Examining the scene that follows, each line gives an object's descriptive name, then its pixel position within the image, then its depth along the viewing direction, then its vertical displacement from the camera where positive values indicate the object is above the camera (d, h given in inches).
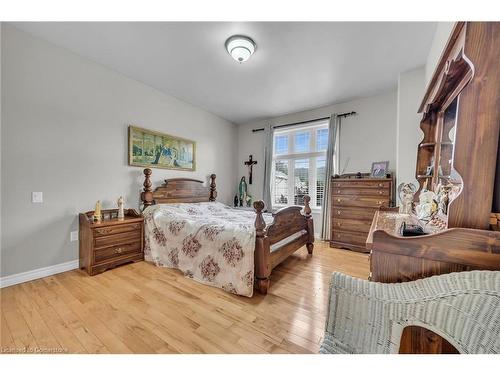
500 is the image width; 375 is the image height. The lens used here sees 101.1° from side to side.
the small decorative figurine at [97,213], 100.3 -18.5
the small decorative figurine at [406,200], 76.0 -5.8
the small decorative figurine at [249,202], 193.5 -20.8
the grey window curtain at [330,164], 154.7 +13.9
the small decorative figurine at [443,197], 47.3 -2.8
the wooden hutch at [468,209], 30.6 -3.6
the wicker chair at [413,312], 26.0 -18.3
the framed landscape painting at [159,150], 123.6 +18.1
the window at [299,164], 166.7 +15.0
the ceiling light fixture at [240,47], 85.5 +56.8
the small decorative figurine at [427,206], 51.2 -5.4
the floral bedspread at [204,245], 80.7 -30.2
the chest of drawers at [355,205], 125.5 -14.4
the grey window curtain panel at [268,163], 184.4 +15.7
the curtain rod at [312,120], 150.3 +49.5
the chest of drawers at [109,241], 95.1 -32.5
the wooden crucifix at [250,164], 196.2 +15.2
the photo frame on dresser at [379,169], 133.4 +9.8
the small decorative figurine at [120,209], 111.2 -18.1
